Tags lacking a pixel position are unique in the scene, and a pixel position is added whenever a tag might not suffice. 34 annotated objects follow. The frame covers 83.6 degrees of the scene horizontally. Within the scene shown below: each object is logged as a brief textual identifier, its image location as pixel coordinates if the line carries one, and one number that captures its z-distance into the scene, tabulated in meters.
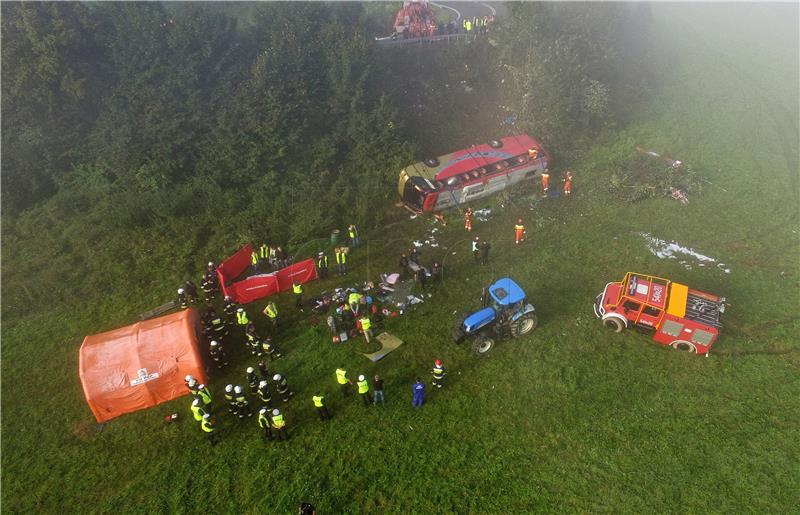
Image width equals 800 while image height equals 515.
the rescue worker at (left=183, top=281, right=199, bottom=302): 19.62
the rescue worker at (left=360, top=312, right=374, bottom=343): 17.11
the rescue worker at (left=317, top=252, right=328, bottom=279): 20.70
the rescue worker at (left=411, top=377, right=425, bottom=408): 14.58
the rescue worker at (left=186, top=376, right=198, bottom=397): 14.27
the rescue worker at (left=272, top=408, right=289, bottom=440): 13.48
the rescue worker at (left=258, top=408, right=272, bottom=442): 13.77
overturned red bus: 24.98
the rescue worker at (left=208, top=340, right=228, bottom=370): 16.39
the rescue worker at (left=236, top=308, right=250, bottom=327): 17.45
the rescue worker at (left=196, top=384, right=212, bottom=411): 14.54
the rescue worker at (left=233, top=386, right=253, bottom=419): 14.16
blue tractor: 16.55
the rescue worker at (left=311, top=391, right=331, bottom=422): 14.21
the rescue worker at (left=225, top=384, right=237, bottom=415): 14.23
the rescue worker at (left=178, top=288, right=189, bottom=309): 19.08
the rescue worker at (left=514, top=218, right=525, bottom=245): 22.30
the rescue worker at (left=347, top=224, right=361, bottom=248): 22.50
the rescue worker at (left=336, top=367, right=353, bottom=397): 14.76
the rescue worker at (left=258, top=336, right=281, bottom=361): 16.69
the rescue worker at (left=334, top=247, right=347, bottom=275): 20.73
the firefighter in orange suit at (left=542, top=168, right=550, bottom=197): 26.16
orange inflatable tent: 14.91
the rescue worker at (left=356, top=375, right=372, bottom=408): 14.50
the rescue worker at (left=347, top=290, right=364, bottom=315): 17.94
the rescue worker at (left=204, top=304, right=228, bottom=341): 17.27
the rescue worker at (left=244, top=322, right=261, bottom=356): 16.86
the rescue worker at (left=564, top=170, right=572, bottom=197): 26.23
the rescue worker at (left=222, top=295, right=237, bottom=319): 18.47
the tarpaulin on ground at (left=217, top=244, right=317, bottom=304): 19.64
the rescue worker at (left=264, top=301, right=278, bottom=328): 17.73
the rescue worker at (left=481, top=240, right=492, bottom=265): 21.05
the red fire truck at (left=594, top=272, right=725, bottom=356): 15.97
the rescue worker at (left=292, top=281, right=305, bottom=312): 18.59
